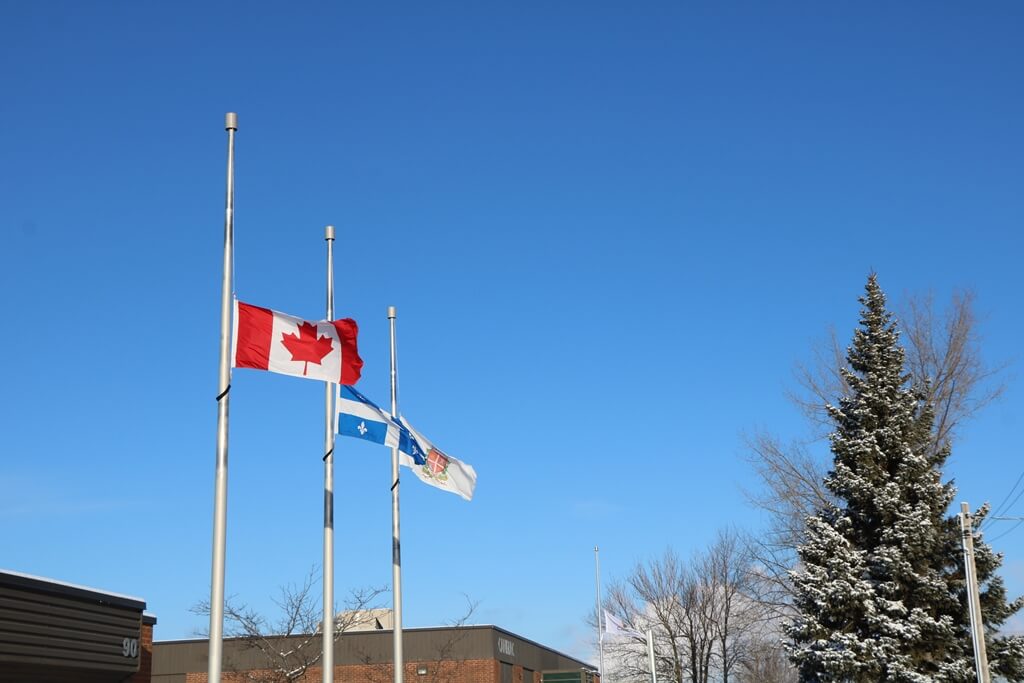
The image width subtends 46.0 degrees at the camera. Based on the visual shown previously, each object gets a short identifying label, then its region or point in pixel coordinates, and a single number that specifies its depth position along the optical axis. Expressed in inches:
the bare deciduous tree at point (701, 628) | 2443.4
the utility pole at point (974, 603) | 1032.2
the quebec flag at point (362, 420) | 795.4
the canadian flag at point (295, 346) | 618.8
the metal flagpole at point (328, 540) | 773.9
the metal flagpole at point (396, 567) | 949.1
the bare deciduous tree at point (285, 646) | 1638.8
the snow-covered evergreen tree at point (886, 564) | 1101.7
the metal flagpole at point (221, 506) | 561.9
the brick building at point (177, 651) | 808.9
